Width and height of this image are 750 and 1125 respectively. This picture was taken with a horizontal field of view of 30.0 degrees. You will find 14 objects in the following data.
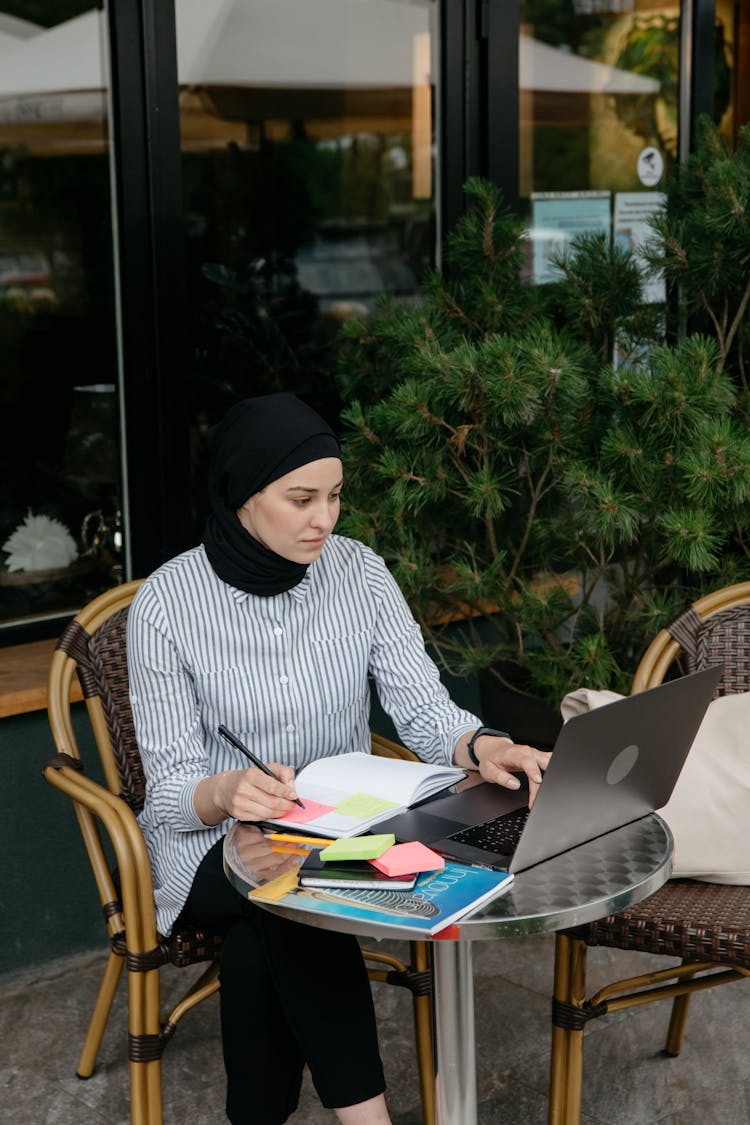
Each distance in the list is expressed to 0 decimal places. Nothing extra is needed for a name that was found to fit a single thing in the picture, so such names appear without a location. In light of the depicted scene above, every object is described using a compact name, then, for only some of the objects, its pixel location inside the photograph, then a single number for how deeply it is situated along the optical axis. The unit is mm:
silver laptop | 1725
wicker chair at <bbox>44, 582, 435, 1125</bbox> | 2234
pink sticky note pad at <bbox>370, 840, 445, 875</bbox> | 1775
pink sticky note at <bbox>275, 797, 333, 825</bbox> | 1940
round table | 1693
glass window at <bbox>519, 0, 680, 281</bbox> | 4148
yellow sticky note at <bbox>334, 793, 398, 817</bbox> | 1961
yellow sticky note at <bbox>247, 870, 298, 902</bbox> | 1745
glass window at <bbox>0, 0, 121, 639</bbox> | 3330
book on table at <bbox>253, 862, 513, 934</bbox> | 1668
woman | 2033
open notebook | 1930
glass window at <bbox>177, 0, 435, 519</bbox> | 3561
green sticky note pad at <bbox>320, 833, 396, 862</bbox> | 1794
